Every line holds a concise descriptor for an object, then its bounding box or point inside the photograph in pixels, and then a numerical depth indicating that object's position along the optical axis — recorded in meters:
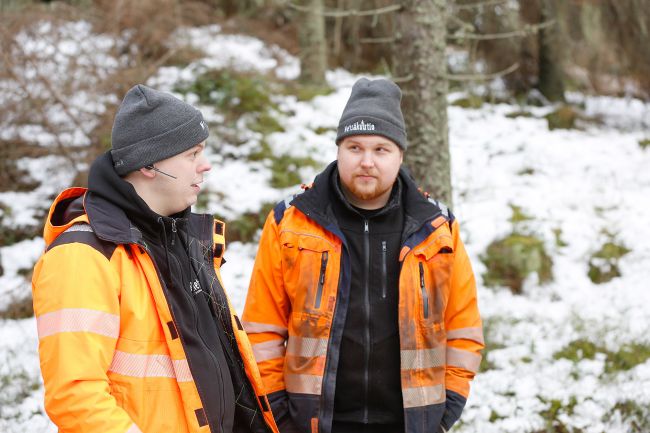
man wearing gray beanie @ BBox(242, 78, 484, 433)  2.83
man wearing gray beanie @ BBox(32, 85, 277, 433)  1.89
